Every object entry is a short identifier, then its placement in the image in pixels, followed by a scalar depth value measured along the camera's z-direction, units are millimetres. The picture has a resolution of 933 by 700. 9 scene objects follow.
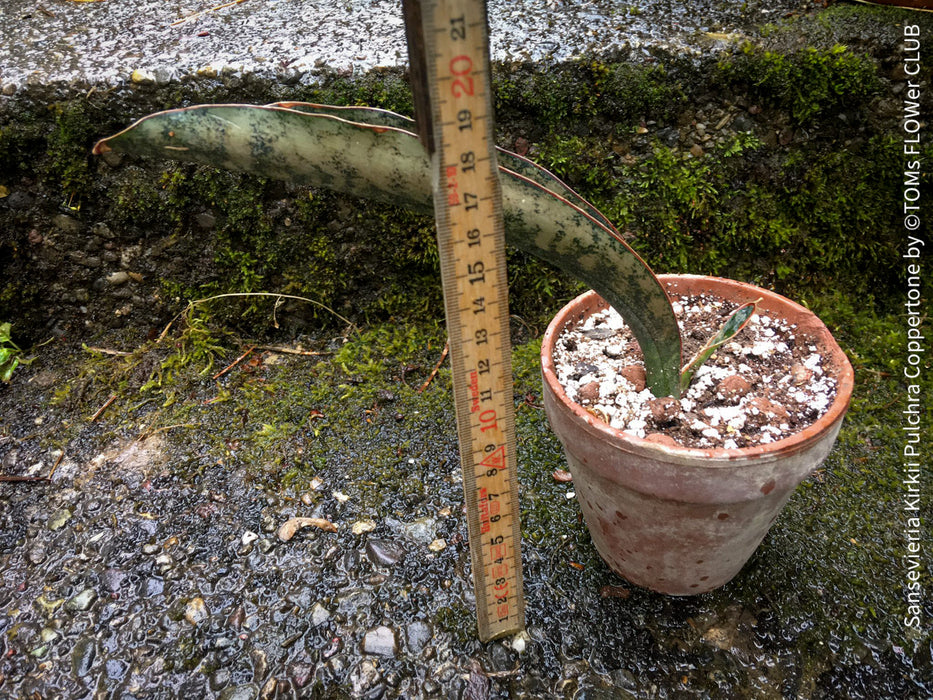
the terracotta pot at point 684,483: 246
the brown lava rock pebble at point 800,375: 281
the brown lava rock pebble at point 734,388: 281
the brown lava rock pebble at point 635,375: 293
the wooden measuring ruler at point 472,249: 175
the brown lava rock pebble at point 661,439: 249
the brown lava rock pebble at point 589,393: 282
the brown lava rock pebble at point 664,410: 273
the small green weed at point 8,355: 430
